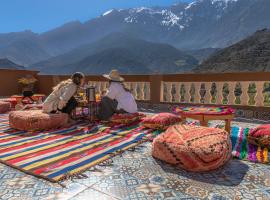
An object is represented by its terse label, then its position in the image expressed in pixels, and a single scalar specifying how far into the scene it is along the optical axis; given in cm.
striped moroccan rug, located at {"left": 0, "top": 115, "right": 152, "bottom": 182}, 285
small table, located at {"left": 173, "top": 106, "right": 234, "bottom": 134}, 384
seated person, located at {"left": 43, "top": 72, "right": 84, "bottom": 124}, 503
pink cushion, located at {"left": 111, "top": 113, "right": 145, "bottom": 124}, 525
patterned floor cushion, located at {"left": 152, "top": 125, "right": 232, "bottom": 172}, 276
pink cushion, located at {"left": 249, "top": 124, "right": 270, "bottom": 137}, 361
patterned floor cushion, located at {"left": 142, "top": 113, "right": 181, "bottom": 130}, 466
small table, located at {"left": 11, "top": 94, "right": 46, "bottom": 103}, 787
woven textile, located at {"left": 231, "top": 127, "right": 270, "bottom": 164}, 317
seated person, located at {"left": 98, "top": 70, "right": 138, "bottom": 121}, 551
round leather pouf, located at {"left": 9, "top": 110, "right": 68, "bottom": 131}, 459
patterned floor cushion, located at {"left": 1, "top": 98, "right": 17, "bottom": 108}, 773
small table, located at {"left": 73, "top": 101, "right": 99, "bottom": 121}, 562
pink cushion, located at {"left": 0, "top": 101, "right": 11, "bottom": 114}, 707
